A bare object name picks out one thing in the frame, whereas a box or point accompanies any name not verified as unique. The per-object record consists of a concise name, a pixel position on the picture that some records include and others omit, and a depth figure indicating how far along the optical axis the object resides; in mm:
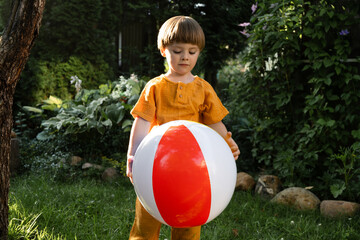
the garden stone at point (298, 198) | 3453
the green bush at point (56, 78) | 6520
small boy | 1852
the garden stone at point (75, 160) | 4723
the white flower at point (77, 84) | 6222
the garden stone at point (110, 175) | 4367
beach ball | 1523
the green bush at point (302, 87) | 3637
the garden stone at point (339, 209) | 3229
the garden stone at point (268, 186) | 3828
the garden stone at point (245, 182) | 4071
